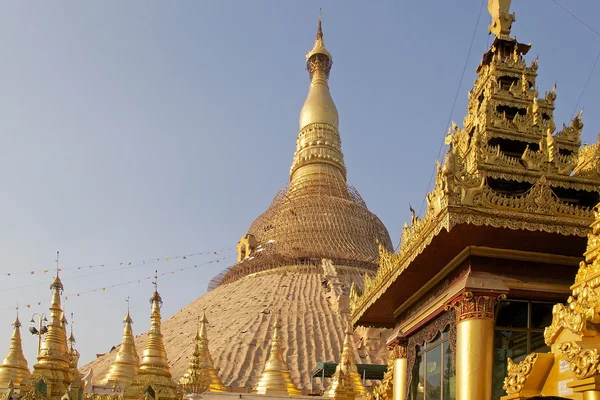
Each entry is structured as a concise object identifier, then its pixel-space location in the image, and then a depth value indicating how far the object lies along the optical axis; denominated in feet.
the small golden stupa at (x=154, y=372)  67.41
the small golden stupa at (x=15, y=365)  86.84
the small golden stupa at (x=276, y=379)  108.88
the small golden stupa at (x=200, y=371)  80.69
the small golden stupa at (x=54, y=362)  63.36
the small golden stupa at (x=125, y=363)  99.09
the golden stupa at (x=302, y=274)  145.07
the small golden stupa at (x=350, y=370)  100.73
